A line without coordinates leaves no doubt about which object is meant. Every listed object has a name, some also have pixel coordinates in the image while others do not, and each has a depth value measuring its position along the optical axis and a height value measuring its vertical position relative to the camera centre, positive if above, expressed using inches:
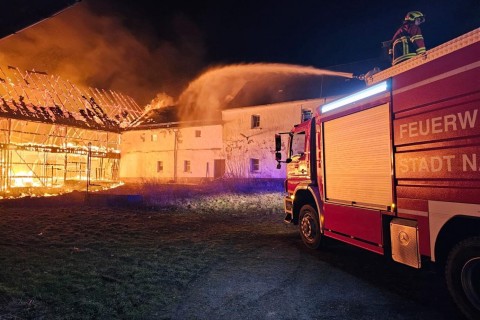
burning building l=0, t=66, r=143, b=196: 831.4 +135.9
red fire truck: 142.6 +3.6
